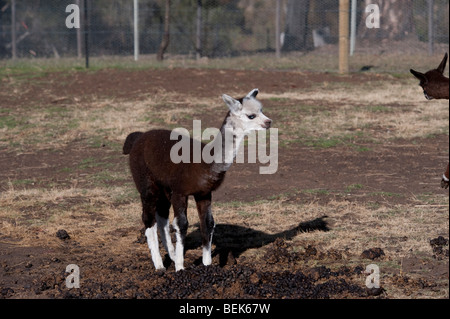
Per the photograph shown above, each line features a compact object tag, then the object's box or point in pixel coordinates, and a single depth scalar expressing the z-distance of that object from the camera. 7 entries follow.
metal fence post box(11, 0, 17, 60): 22.70
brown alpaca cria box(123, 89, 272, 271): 6.70
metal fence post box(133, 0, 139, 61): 22.99
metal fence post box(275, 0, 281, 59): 23.30
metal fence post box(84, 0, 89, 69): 21.41
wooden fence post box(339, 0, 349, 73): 19.50
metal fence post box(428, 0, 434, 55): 22.23
